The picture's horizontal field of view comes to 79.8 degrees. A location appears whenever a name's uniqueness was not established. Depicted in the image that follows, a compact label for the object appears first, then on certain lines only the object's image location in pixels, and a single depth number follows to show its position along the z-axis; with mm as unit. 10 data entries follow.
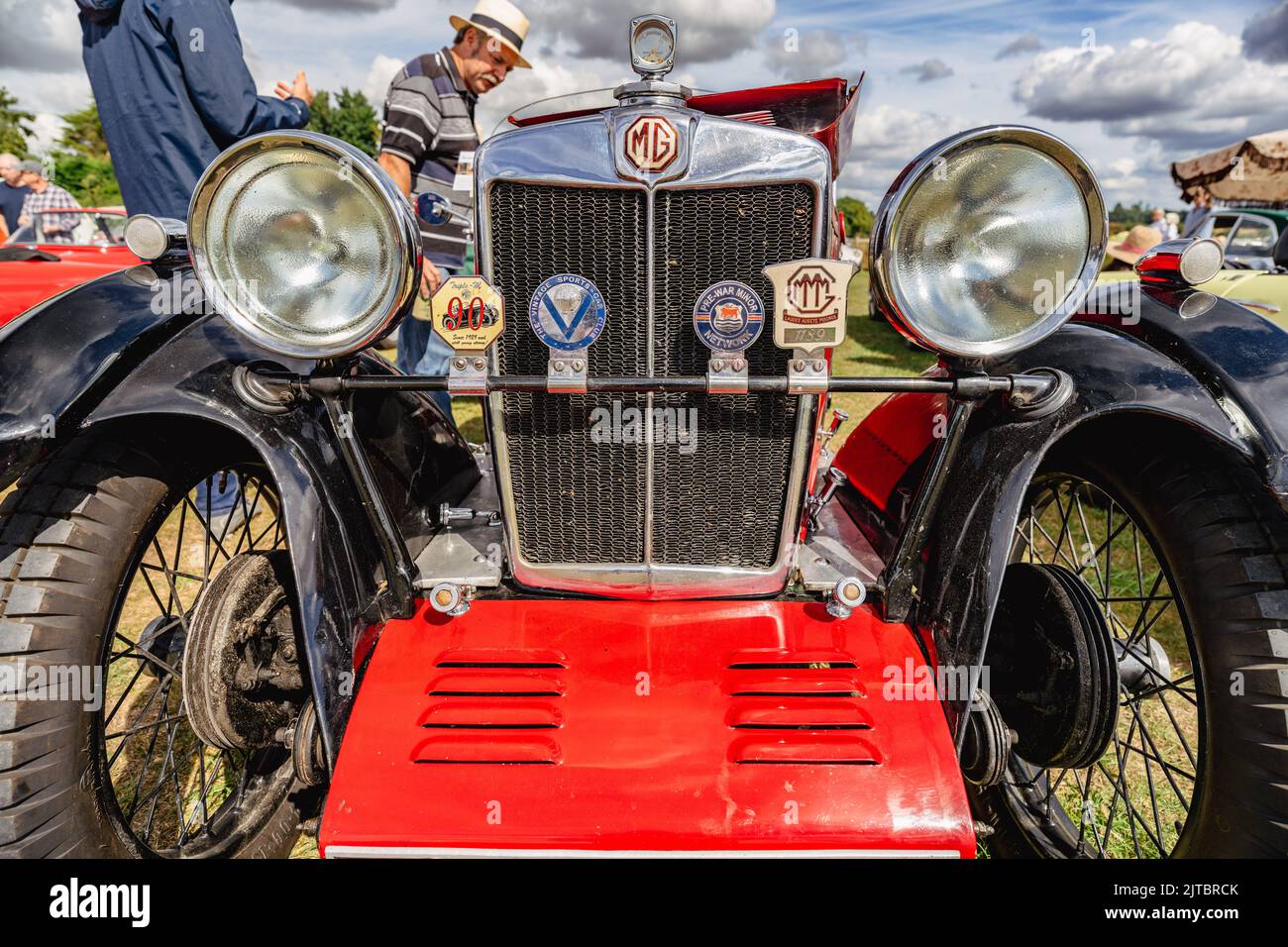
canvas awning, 10625
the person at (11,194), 8805
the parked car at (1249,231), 7641
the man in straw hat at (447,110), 3316
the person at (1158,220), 10587
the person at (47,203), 8562
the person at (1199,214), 7878
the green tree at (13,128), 38781
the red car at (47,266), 4406
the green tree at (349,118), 48875
